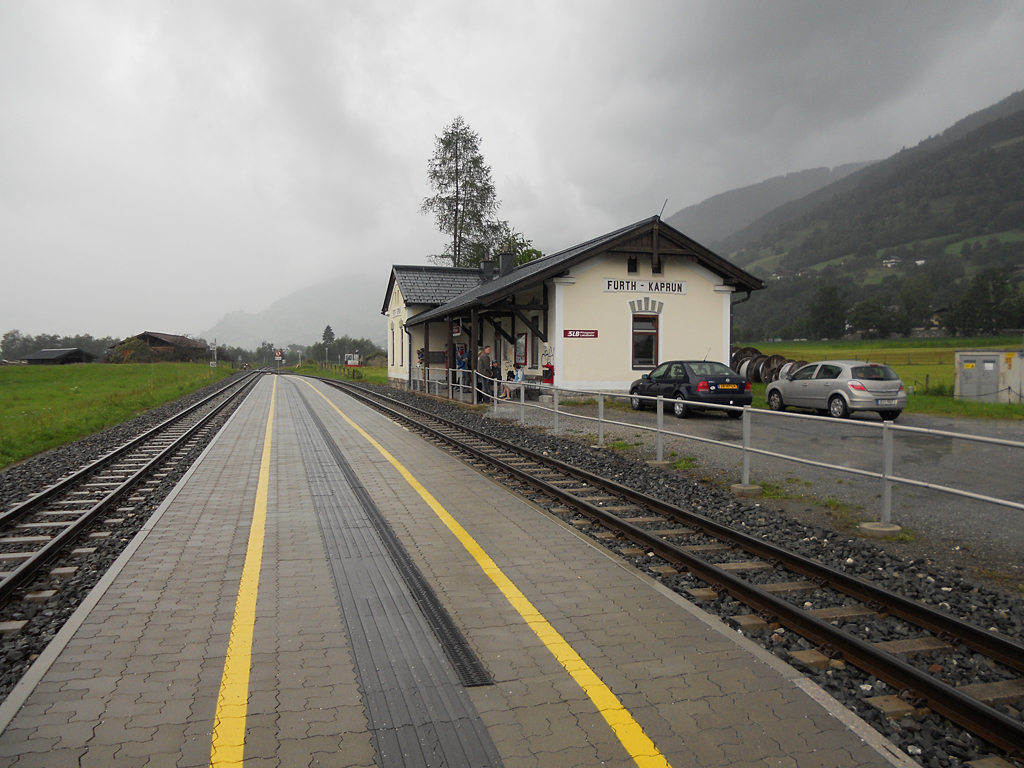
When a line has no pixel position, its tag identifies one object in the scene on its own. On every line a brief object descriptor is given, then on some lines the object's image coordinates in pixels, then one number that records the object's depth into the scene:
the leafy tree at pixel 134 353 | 83.56
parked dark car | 16.23
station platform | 2.89
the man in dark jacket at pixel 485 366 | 20.33
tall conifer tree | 46.41
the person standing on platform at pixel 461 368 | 22.96
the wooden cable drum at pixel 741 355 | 29.03
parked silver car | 15.00
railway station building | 20.47
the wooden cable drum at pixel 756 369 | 28.33
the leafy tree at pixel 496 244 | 46.91
